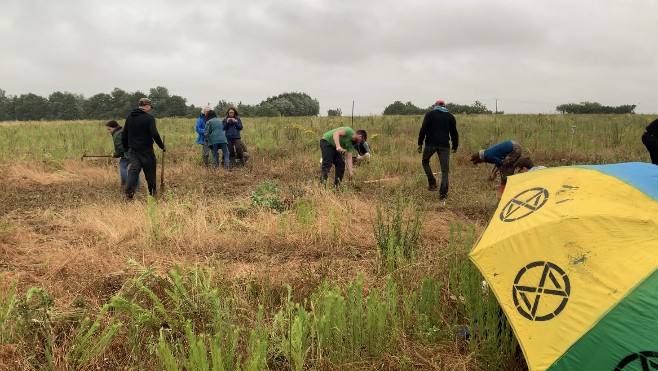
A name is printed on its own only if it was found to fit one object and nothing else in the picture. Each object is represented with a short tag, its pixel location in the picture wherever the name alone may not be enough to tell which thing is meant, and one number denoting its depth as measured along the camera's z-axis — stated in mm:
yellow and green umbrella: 1434
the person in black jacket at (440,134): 6723
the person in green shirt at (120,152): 6781
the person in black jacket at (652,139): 5906
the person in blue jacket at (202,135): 9578
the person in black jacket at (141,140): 6156
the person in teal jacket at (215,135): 8773
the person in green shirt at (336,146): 6684
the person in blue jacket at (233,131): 9367
